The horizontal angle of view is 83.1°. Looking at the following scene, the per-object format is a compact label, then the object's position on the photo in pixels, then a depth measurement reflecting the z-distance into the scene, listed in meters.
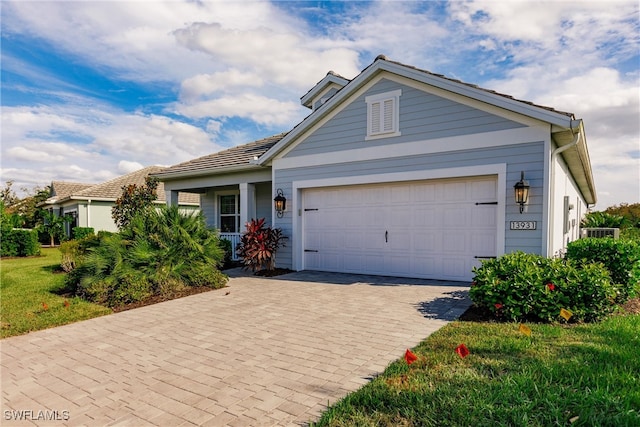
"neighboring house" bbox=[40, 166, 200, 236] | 21.66
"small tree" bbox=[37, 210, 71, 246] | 22.45
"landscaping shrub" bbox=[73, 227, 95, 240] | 19.95
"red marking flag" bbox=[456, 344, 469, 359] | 3.54
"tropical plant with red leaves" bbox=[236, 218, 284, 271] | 9.95
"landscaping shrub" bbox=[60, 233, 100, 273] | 10.45
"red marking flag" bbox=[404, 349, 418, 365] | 3.50
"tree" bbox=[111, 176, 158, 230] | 15.27
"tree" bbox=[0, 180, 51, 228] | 29.62
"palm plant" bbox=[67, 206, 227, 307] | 7.13
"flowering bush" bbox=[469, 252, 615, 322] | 4.95
